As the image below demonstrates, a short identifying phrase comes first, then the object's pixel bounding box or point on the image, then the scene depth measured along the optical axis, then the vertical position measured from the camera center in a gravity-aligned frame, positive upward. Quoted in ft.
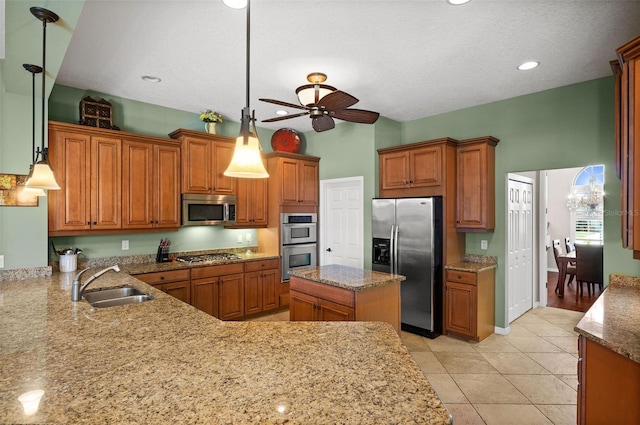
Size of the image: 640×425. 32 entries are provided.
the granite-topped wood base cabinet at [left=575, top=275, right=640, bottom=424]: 5.28 -2.63
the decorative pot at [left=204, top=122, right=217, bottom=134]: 15.07 +3.79
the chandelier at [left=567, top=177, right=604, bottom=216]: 21.93 +0.67
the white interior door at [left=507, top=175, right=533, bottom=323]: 14.11 -1.56
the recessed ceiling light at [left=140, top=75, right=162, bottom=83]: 11.25 +4.53
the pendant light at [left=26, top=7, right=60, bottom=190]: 7.33 +0.82
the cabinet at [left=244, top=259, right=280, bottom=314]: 15.16 -3.43
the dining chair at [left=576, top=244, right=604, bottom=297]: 18.08 -2.86
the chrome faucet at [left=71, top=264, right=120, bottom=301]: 7.37 -1.67
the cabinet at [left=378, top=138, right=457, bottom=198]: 13.83 +1.88
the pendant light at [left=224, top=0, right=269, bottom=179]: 5.22 +0.90
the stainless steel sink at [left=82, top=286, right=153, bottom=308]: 8.43 -2.17
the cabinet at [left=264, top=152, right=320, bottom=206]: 16.66 +1.68
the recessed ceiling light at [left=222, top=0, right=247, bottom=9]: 7.12 +4.44
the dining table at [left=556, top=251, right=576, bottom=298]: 19.42 -3.30
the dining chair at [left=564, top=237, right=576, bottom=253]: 22.35 -2.40
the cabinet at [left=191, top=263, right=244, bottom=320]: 13.51 -3.24
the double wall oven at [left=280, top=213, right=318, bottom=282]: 16.69 -1.49
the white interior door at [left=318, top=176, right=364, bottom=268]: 16.63 -0.53
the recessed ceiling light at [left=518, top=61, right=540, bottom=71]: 10.23 +4.47
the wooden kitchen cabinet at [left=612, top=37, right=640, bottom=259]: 5.58 +1.17
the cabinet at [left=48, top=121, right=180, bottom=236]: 11.25 +1.15
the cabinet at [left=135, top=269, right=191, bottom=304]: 12.42 -2.62
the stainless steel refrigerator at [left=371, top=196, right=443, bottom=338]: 13.44 -1.81
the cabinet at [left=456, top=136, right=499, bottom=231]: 13.44 +1.09
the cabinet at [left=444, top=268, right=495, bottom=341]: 12.78 -3.59
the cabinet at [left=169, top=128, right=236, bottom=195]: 14.02 +2.18
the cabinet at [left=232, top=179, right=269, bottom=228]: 15.96 +0.43
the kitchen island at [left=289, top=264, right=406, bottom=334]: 9.36 -2.49
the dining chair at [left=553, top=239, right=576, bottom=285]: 20.01 -2.97
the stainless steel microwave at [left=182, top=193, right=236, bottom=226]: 14.03 +0.08
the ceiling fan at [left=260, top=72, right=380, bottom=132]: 9.30 +3.03
